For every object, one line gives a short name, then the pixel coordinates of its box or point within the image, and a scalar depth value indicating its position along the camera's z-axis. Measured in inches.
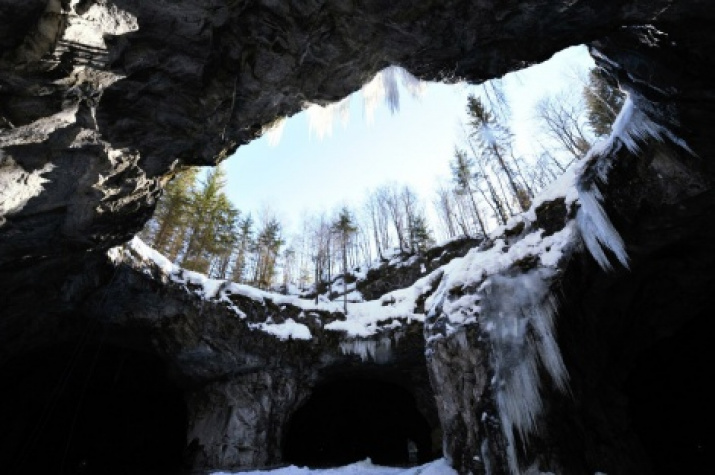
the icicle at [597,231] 260.7
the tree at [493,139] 804.6
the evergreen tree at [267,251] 1185.4
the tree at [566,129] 738.2
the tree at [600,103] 744.3
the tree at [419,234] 1154.7
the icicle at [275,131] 294.7
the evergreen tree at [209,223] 914.7
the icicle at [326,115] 319.6
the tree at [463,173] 1093.8
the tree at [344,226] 1197.1
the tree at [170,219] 847.7
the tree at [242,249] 1135.0
